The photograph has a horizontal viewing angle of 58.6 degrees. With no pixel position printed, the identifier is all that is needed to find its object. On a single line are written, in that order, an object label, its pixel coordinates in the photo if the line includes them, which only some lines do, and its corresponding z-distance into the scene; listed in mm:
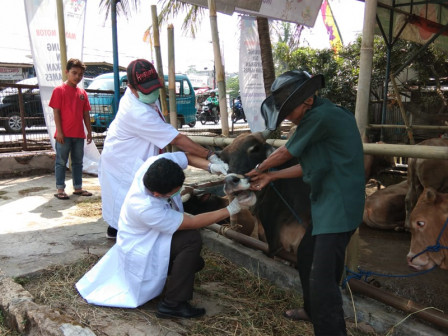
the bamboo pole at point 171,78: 4492
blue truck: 9516
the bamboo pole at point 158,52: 4539
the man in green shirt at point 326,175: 2055
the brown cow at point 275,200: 3039
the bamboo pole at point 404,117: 6071
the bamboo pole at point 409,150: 2145
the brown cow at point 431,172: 4289
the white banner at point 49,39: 6813
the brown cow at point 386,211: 4914
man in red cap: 3229
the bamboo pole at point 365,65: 2565
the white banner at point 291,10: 5777
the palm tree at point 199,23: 8336
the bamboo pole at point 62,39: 6426
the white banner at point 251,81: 8445
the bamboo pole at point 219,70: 4112
